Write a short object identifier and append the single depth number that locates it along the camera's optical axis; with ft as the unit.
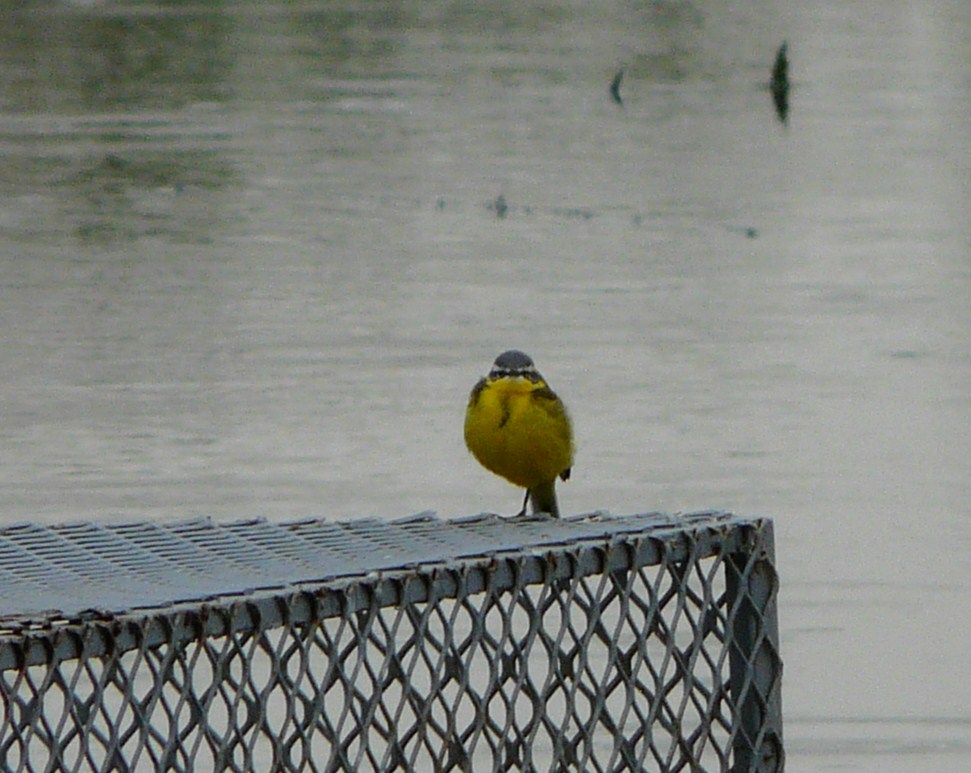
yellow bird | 44.86
